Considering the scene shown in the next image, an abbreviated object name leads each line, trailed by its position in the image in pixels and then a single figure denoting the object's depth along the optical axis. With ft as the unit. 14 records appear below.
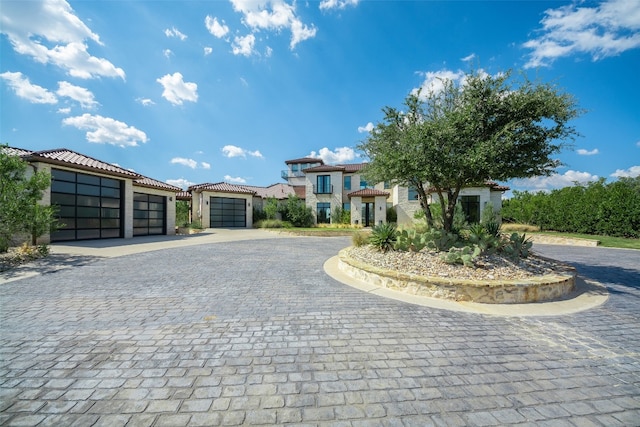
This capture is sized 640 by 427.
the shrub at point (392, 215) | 84.79
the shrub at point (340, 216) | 86.43
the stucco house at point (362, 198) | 75.15
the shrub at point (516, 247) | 22.15
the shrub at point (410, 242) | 23.43
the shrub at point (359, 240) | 30.12
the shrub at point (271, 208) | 81.97
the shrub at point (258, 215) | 87.83
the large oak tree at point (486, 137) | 20.99
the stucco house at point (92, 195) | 39.68
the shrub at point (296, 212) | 83.61
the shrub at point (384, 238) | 25.17
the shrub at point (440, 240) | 23.33
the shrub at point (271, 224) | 77.31
